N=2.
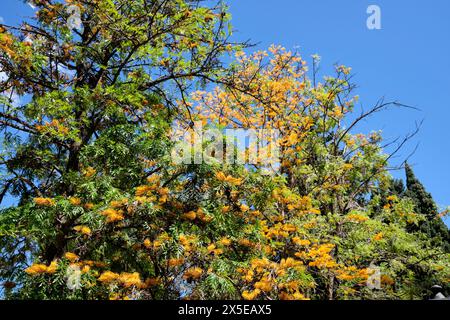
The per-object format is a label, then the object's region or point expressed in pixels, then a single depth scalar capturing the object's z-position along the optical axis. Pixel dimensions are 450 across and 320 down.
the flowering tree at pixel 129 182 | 4.43
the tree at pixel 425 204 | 17.69
